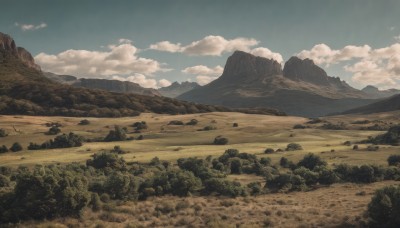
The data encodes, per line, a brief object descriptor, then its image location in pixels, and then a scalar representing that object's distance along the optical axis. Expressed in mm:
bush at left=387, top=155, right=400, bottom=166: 78894
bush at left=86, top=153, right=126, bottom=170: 79056
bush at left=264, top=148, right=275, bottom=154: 104500
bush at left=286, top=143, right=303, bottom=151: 108312
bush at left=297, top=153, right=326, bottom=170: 80319
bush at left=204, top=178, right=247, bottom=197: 58062
